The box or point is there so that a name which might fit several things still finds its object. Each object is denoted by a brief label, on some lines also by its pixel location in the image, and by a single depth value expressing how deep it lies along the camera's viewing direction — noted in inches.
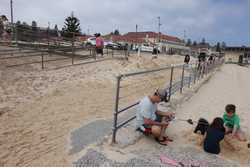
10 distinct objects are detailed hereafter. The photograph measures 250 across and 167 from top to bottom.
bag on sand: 169.2
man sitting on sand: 151.6
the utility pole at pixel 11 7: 824.2
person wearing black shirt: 144.5
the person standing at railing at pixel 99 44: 595.6
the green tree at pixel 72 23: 1893.6
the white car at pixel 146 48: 1387.5
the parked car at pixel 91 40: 1139.3
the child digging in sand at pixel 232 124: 170.3
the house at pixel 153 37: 2506.5
